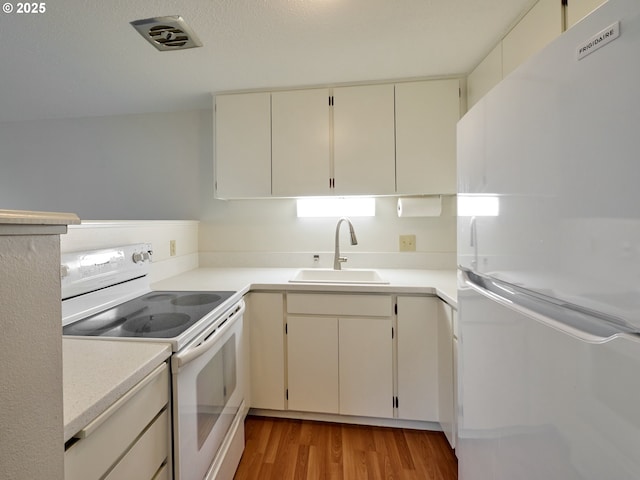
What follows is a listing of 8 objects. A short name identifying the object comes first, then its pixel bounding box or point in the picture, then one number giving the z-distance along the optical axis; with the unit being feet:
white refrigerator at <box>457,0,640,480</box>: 1.35
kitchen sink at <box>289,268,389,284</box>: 6.49
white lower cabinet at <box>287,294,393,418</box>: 5.24
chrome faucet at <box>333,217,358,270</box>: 6.56
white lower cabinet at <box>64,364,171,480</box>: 1.79
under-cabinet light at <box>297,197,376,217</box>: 6.95
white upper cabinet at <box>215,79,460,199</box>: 5.93
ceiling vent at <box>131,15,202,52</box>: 4.21
